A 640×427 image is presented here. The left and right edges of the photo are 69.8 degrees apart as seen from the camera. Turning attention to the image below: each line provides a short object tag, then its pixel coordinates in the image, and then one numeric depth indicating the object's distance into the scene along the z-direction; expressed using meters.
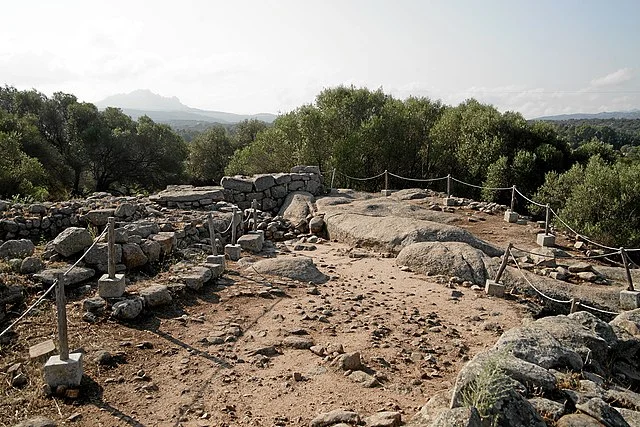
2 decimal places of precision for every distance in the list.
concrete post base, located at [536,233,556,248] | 12.48
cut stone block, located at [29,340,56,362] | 5.39
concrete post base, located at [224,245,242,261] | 10.62
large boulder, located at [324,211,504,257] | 11.65
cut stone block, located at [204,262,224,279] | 8.73
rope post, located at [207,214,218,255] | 9.52
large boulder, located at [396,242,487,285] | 9.96
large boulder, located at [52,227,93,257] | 8.34
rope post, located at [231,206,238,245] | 11.00
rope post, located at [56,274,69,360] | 5.01
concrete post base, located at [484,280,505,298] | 9.19
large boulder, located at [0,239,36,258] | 8.12
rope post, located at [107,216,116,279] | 6.98
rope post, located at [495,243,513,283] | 9.44
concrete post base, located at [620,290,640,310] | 8.73
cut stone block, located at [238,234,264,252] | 11.69
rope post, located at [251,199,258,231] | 13.49
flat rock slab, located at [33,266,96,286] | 7.36
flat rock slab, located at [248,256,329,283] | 9.48
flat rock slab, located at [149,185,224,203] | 14.27
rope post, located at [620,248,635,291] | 8.55
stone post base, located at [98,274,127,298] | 6.99
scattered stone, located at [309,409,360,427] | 4.42
